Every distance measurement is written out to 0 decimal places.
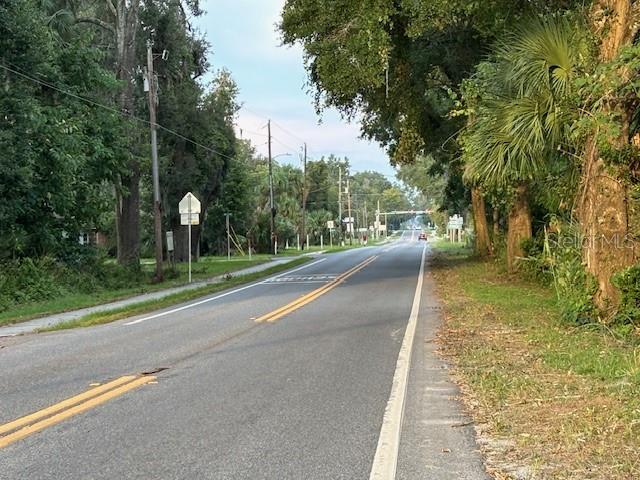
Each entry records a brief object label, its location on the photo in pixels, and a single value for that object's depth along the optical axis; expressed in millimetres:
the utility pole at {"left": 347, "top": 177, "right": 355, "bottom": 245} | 99925
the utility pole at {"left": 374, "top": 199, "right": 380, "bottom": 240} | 129275
